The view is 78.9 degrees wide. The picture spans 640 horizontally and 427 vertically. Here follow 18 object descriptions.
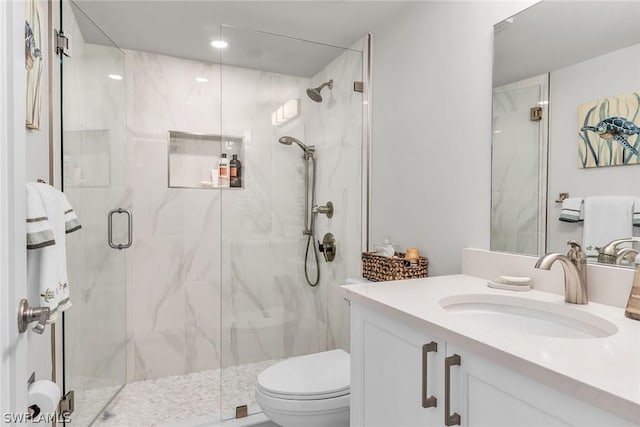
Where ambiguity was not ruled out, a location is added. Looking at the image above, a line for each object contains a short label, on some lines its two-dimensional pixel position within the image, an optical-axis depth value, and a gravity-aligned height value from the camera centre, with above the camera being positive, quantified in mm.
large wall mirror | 1210 +280
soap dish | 1408 -294
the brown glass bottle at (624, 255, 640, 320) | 1053 -256
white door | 699 -11
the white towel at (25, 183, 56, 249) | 999 -57
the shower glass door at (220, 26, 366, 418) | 2115 -17
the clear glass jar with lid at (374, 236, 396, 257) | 2098 -239
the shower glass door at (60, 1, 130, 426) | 1960 +0
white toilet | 1711 -861
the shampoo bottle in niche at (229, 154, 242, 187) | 2218 +191
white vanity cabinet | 768 -451
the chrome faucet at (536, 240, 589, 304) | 1213 -214
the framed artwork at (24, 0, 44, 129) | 1305 +508
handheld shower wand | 2223 +15
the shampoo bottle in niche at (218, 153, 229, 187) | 2316 +205
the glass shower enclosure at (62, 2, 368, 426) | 2105 -92
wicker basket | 1927 -321
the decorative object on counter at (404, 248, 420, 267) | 1925 -259
